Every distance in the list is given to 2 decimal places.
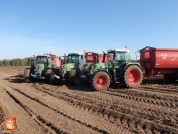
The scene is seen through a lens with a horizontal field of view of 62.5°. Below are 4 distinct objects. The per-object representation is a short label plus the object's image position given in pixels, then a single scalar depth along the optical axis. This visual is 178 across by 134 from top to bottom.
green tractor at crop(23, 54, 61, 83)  9.90
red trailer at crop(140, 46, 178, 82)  7.70
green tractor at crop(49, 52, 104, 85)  8.45
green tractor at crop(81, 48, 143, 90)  7.02
